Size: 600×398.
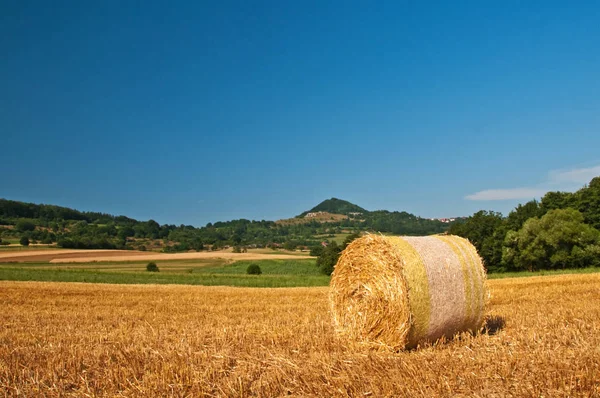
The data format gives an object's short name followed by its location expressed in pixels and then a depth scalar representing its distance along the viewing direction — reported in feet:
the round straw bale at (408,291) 23.49
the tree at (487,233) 163.63
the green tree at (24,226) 311.11
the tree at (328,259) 159.43
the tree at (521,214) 177.72
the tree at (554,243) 133.59
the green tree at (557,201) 169.27
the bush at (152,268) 167.69
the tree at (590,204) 155.12
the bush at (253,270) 159.49
